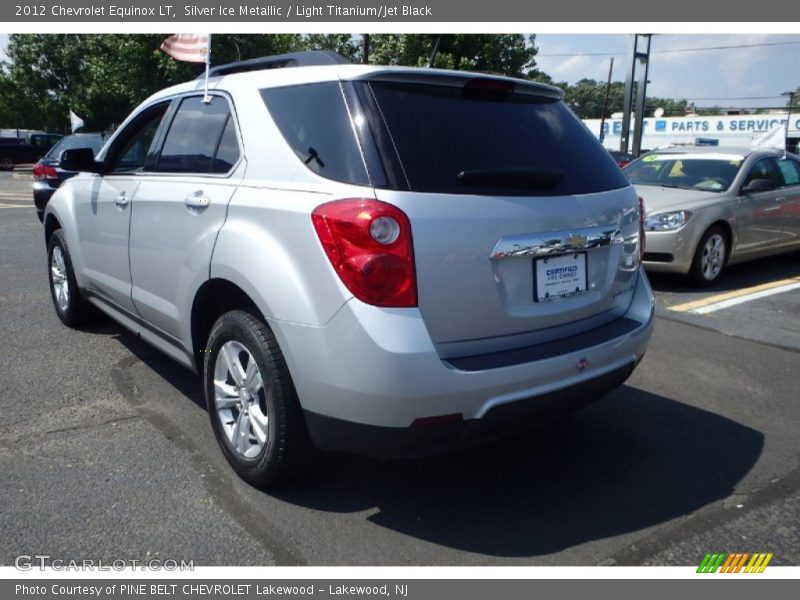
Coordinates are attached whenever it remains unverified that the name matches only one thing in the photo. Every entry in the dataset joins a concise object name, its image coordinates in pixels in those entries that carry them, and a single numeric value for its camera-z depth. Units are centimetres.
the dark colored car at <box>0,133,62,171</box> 3299
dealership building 4444
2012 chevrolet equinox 247
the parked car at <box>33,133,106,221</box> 1167
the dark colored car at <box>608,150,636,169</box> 2116
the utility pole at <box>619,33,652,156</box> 2169
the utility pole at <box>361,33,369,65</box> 1628
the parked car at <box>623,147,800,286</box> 741
